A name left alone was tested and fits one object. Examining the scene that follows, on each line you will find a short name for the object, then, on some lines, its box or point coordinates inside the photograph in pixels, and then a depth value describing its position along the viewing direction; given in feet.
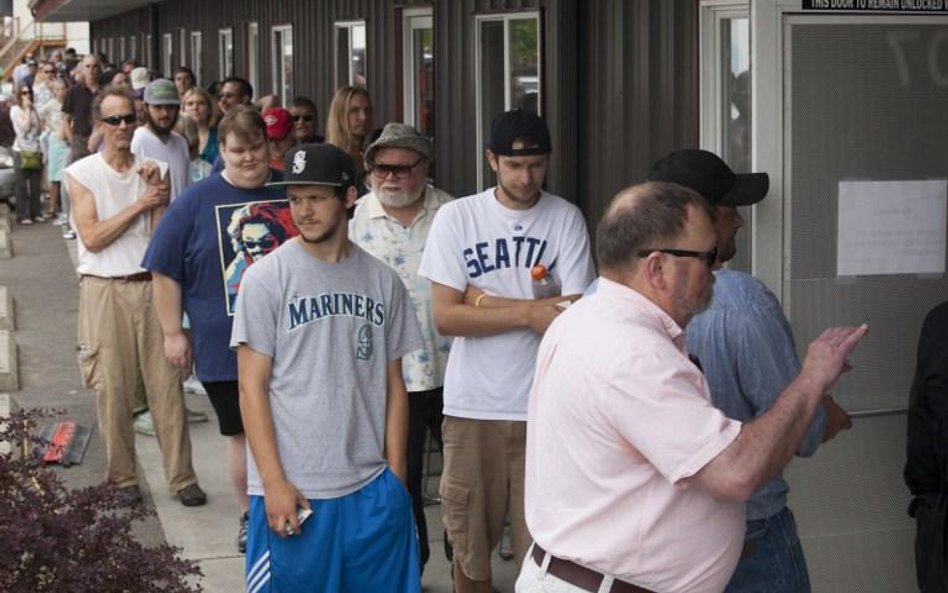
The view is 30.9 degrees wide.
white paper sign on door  18.80
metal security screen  18.42
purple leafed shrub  15.29
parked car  78.84
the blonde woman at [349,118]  30.68
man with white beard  21.61
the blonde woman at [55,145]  73.72
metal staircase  182.80
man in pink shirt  10.73
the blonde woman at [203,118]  38.50
